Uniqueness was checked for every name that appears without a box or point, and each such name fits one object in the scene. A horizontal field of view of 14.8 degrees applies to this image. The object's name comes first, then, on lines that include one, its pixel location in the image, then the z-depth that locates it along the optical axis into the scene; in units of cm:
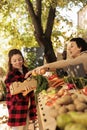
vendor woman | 437
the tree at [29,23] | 1090
